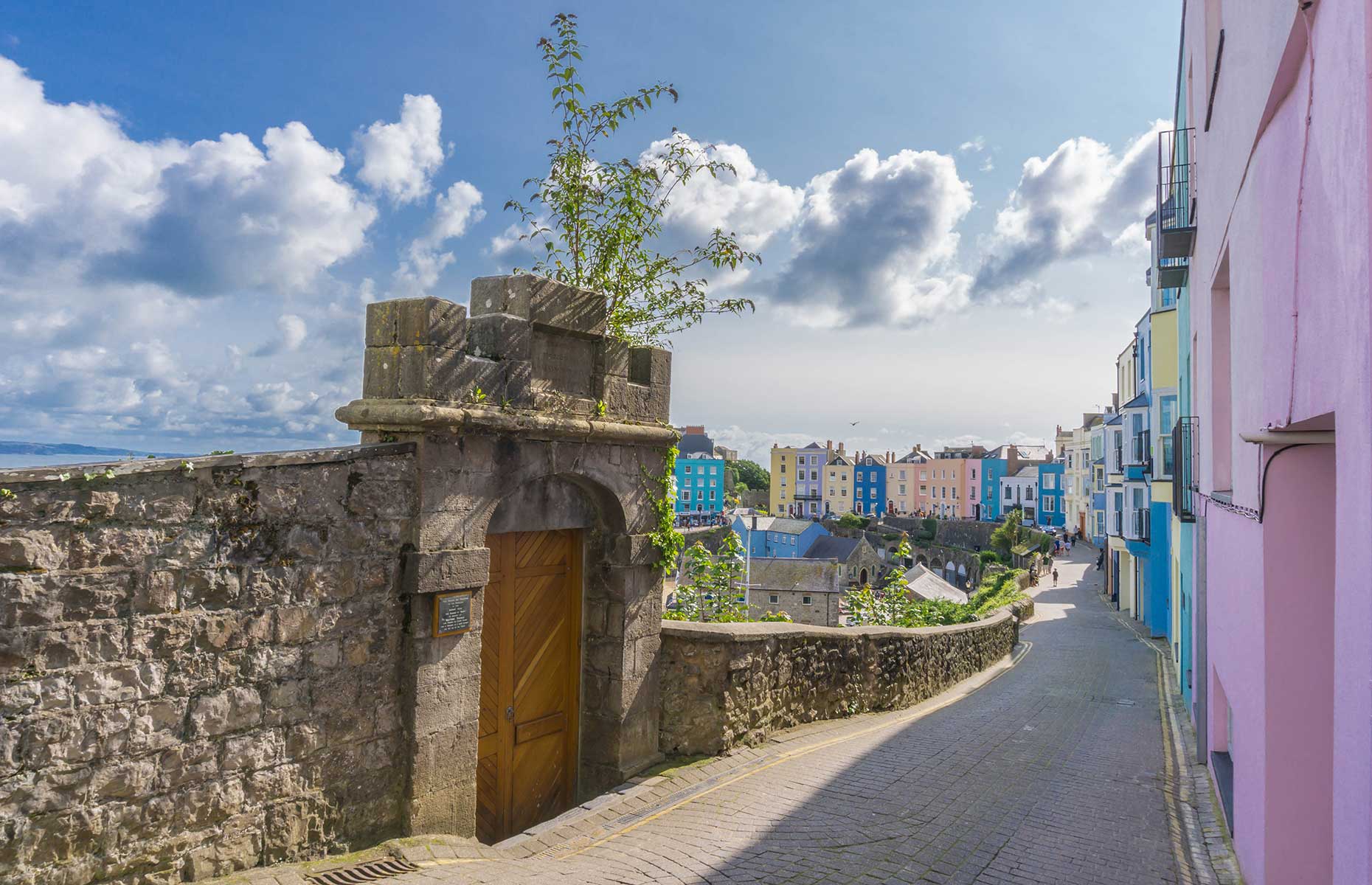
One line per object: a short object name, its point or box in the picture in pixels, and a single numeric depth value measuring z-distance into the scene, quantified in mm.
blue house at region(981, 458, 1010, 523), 83250
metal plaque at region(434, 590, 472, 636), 5395
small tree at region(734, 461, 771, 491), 114250
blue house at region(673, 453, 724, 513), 90812
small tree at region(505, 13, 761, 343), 7289
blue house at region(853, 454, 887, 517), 95062
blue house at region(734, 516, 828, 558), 65312
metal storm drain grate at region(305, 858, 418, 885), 4605
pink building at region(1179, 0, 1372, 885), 2615
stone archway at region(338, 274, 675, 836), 5359
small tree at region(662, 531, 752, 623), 9008
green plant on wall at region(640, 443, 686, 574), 7434
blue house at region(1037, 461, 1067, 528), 76562
